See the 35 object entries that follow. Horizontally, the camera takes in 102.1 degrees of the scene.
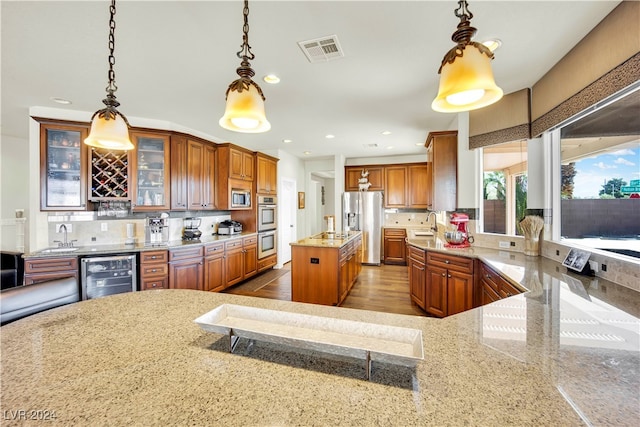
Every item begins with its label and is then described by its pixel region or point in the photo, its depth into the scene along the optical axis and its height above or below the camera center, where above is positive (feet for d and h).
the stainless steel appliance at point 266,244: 16.85 -2.22
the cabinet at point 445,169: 11.83 +1.95
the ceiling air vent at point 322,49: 6.57 +4.33
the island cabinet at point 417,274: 10.56 -2.76
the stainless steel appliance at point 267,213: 16.94 -0.13
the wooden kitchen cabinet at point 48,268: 9.38 -2.09
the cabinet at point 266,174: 16.96 +2.55
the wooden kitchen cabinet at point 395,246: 19.97 -2.72
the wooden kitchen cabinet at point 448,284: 8.70 -2.63
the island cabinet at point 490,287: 6.23 -2.06
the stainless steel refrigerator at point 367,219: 19.94 -0.63
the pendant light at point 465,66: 3.38 +1.93
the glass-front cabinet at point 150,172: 11.78 +1.83
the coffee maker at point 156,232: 11.94 -0.96
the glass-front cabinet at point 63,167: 10.46 +1.84
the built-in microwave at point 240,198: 15.23 +0.81
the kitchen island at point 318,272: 10.80 -2.60
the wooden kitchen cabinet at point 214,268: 12.52 -2.83
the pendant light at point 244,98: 3.99 +1.76
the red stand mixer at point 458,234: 10.14 -0.92
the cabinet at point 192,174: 12.52 +1.94
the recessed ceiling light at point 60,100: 9.78 +4.27
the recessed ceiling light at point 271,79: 8.27 +4.32
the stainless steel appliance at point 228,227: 15.38 -0.95
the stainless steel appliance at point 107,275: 9.86 -2.51
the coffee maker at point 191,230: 13.33 -0.97
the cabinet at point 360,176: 20.99 +2.84
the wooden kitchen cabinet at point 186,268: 11.17 -2.55
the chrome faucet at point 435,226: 16.21 -0.95
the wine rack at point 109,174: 11.14 +1.62
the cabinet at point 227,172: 14.67 +2.24
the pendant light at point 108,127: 4.69 +1.56
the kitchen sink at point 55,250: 9.79 -1.52
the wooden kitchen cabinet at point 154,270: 10.61 -2.45
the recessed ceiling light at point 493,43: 6.50 +4.27
